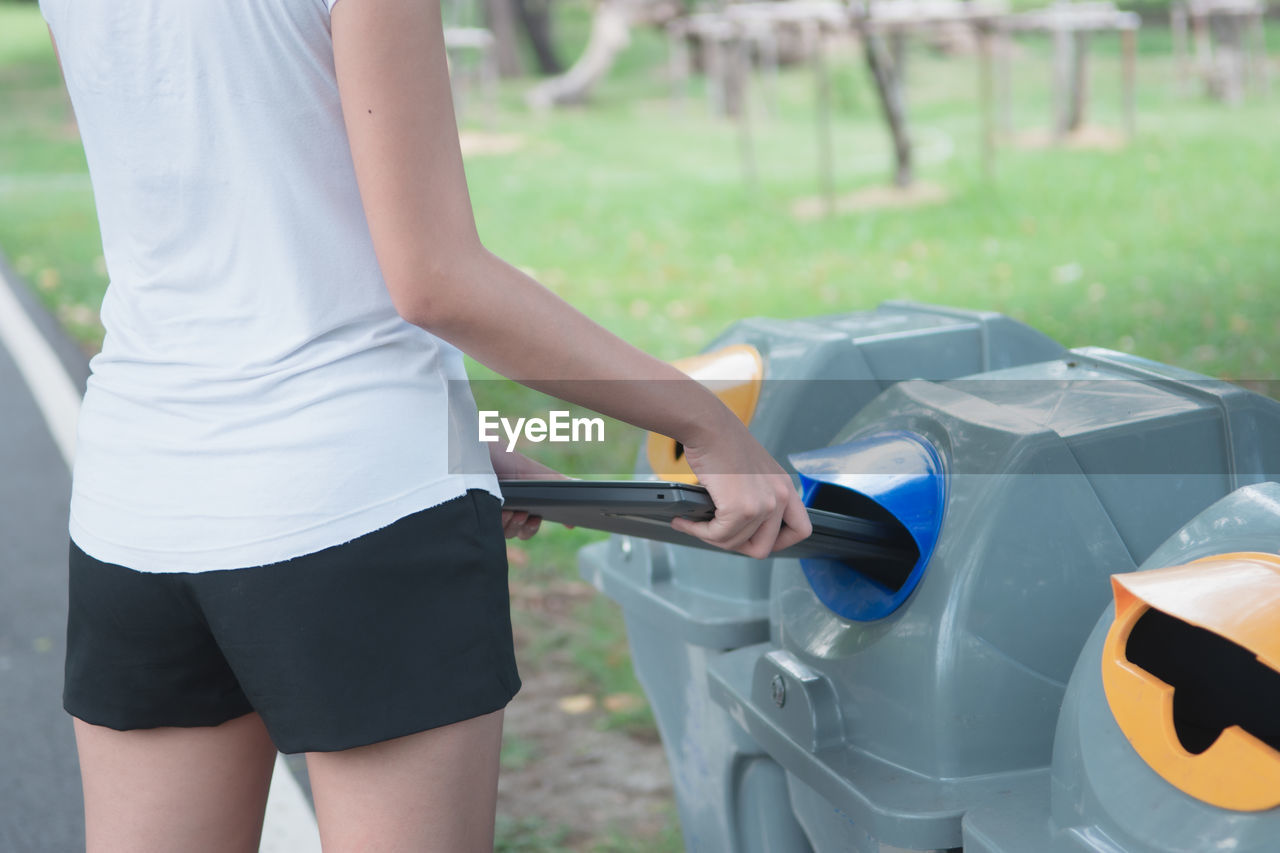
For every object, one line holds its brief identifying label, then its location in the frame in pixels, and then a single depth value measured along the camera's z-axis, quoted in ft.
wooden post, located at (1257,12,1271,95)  54.83
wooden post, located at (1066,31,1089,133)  43.37
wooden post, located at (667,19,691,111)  62.54
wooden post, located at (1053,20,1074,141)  42.29
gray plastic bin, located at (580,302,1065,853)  6.47
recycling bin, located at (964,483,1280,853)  3.75
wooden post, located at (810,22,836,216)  32.96
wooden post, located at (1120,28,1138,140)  42.22
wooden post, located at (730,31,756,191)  37.17
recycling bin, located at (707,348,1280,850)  4.84
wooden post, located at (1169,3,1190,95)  55.36
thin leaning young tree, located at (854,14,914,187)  32.37
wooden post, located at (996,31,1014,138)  40.73
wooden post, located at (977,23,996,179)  32.12
